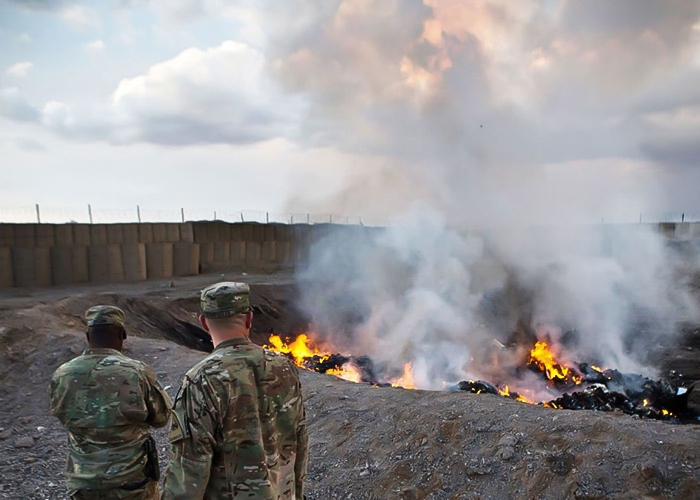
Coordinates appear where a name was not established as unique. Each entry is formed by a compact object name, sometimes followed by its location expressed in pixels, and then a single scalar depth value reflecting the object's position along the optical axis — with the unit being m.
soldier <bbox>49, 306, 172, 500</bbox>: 2.90
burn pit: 8.62
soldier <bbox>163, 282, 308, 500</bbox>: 2.16
